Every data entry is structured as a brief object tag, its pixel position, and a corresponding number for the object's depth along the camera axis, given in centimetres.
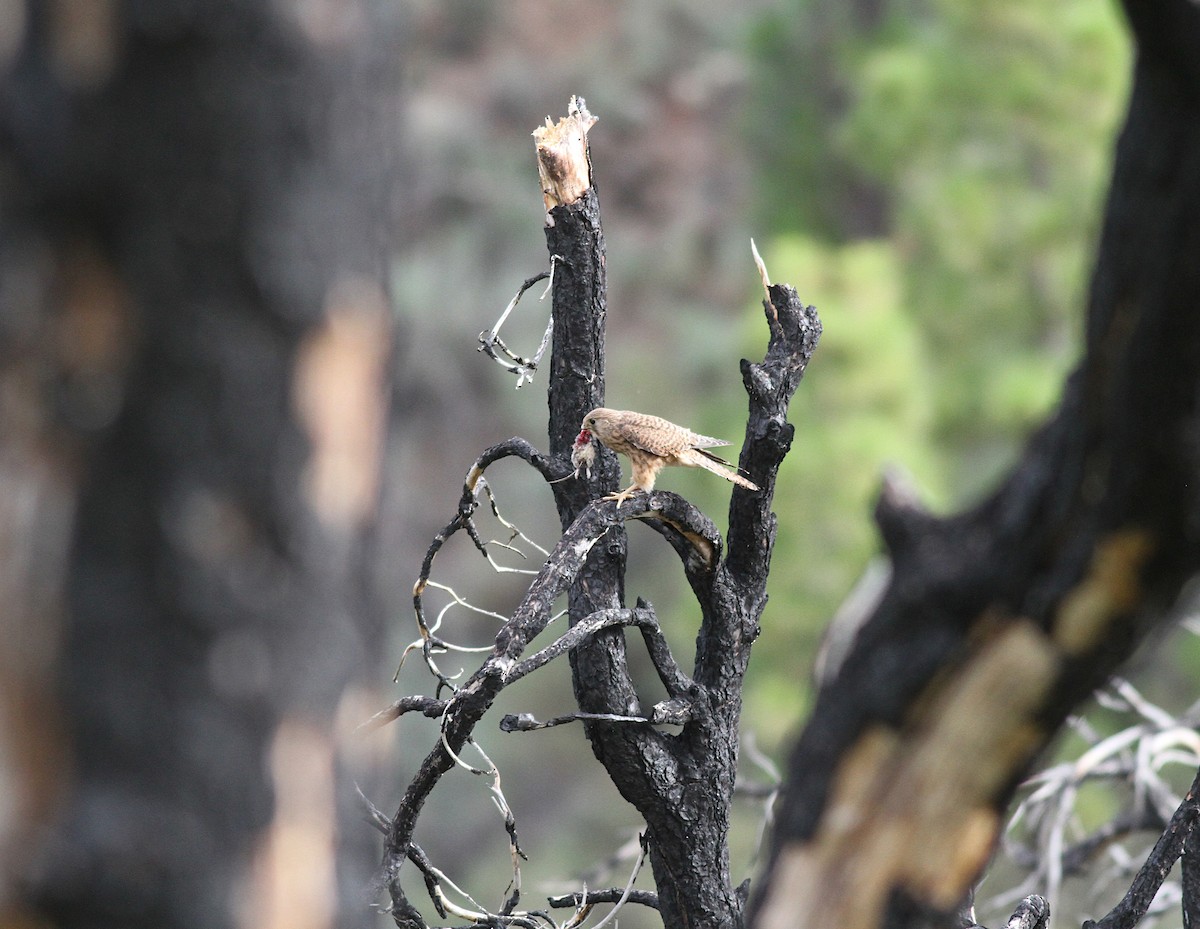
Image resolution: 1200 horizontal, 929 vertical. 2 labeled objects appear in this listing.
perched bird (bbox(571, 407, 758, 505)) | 2160
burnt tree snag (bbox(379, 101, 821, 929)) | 2154
